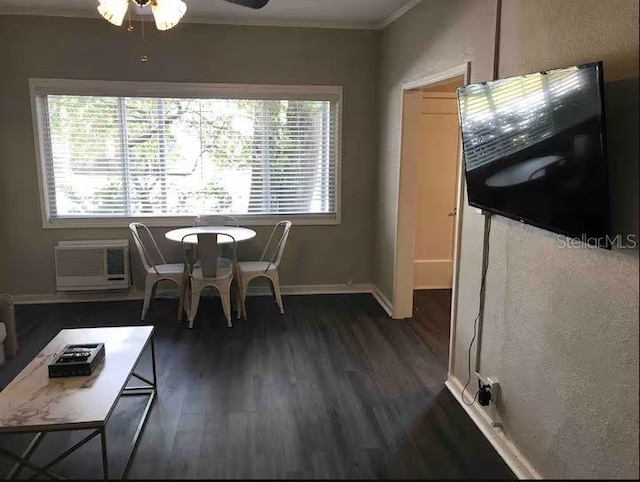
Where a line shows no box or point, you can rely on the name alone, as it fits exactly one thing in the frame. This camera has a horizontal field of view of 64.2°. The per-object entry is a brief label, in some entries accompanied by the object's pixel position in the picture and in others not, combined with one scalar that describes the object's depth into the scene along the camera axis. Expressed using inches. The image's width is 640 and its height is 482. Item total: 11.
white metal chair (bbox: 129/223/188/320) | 174.6
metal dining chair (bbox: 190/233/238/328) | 166.4
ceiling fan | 104.8
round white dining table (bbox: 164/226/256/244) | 167.8
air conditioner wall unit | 190.5
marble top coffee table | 82.6
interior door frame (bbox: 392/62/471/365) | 170.7
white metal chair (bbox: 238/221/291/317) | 178.7
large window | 189.5
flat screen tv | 68.9
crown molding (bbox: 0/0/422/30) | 175.2
